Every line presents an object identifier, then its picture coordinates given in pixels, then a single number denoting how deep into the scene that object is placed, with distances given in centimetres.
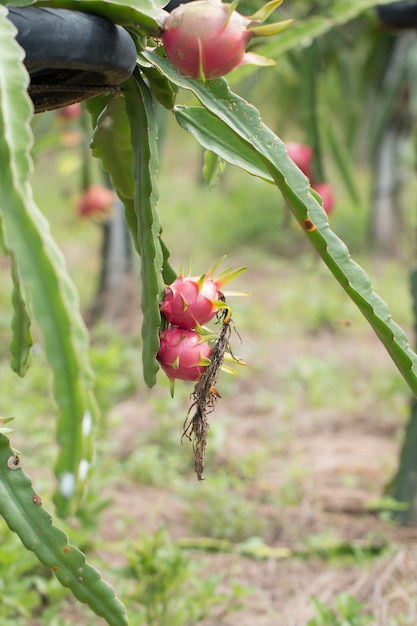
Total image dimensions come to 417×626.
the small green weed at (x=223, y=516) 361
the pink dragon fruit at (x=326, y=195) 429
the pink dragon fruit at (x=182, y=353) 214
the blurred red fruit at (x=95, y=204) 694
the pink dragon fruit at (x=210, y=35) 201
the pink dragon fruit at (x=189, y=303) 214
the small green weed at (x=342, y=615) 268
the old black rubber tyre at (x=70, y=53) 201
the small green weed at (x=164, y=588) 281
